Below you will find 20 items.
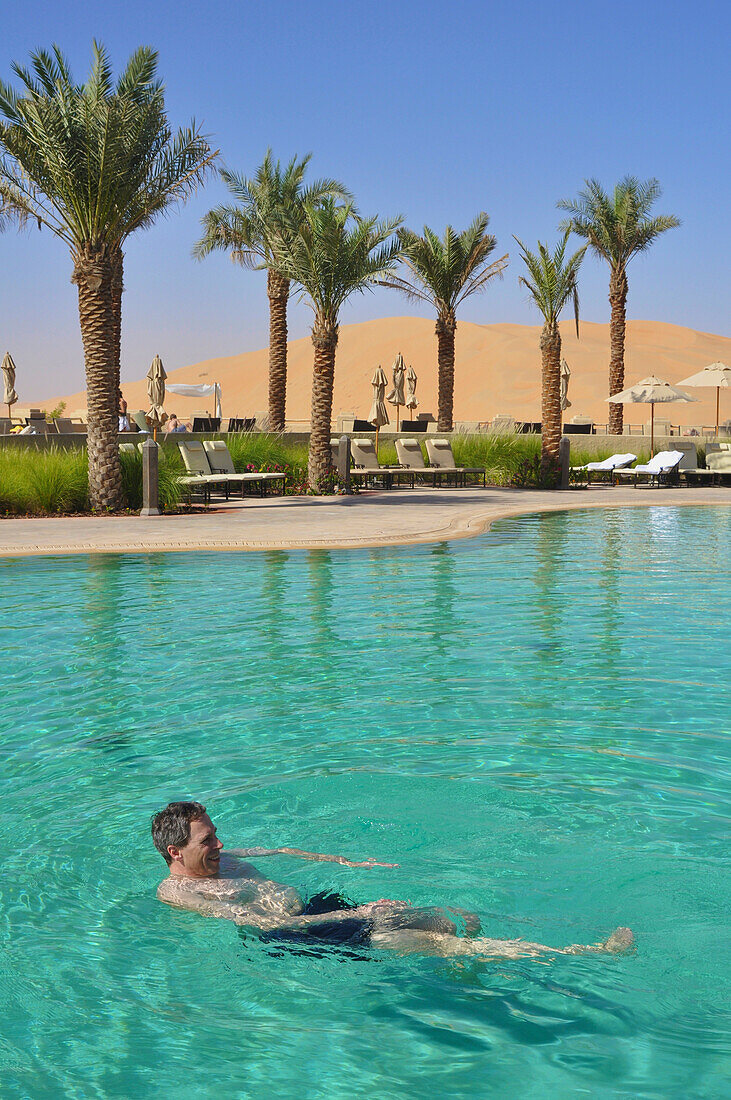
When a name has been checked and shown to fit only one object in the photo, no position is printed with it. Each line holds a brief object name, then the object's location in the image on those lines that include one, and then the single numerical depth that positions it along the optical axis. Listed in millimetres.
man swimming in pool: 3824
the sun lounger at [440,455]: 26344
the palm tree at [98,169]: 17141
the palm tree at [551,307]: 26031
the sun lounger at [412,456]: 26219
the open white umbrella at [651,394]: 29406
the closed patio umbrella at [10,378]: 35719
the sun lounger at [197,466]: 20320
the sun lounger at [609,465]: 28438
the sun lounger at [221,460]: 22016
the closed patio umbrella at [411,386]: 41969
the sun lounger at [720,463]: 27855
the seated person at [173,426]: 26297
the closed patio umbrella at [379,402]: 27688
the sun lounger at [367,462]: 25367
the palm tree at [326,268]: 21562
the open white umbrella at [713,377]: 30234
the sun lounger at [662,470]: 27141
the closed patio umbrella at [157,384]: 24812
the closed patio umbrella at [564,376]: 38406
